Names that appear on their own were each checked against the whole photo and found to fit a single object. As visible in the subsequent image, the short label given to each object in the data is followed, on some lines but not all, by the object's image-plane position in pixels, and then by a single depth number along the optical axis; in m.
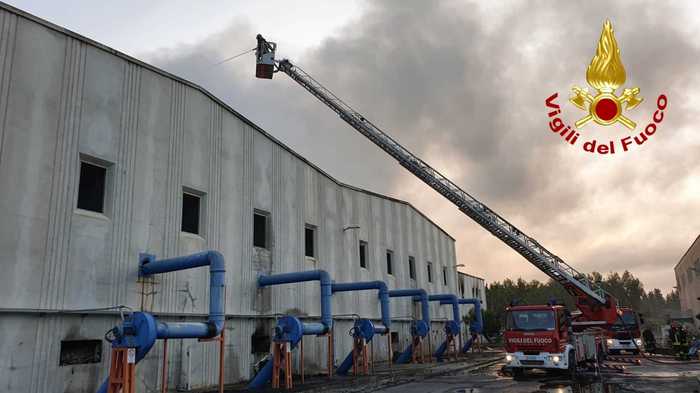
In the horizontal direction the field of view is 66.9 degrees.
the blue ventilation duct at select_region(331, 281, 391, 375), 23.00
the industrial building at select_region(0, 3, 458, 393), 13.43
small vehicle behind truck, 31.72
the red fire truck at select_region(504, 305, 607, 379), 19.83
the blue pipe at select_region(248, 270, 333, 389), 18.42
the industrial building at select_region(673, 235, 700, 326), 57.54
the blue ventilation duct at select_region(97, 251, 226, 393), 12.62
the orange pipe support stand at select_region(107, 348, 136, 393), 12.55
